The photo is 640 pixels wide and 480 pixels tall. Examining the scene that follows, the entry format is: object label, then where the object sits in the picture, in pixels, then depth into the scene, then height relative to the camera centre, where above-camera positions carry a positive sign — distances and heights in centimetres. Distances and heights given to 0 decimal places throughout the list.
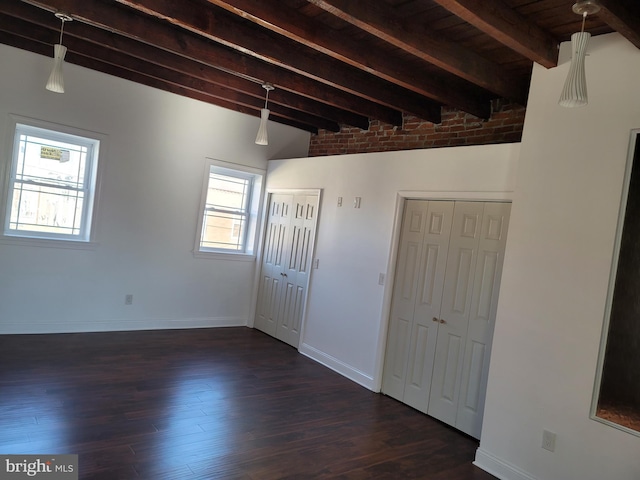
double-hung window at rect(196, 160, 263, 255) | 591 +13
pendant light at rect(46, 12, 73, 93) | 355 +98
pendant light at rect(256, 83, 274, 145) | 436 +89
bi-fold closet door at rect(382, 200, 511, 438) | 360 -55
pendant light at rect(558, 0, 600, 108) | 201 +83
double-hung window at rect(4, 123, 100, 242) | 465 +12
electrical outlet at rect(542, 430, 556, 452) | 278 -115
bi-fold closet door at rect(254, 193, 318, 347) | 554 -52
